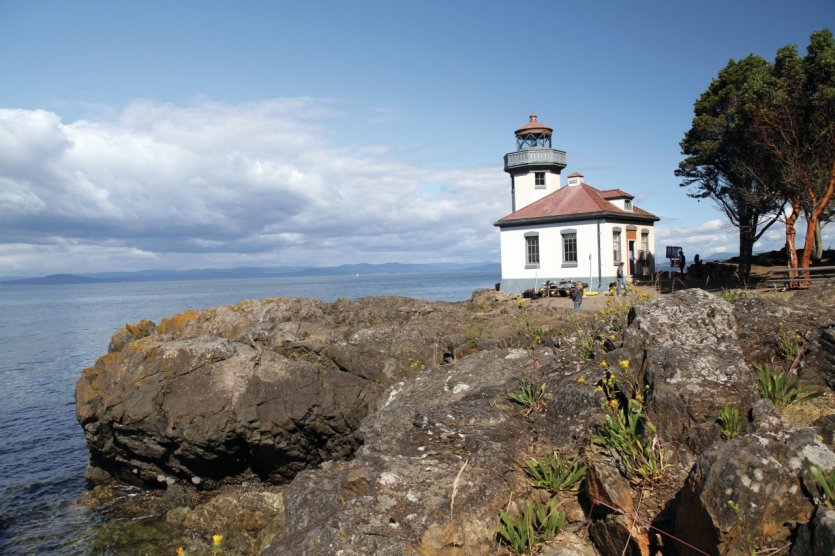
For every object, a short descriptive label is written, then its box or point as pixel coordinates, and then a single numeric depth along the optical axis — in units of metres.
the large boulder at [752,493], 3.94
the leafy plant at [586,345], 7.75
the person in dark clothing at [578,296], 22.16
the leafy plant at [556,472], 5.45
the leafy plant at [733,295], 8.47
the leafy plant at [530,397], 6.94
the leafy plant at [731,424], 5.20
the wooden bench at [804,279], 18.83
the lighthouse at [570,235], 32.25
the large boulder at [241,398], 12.34
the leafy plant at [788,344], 6.53
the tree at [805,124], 22.64
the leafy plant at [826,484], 3.74
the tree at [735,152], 25.36
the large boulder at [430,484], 4.85
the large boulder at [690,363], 5.57
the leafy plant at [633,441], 5.18
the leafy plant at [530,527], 4.87
